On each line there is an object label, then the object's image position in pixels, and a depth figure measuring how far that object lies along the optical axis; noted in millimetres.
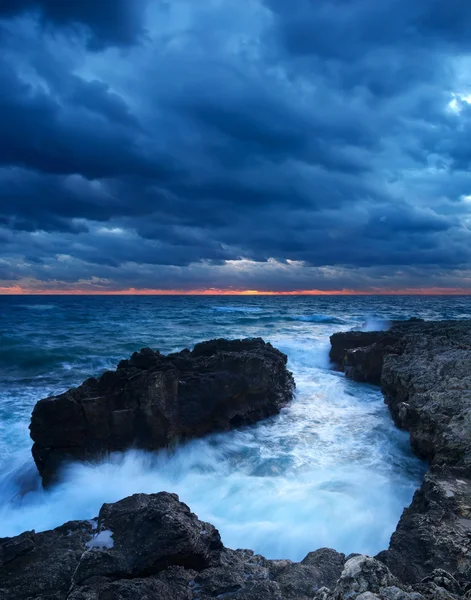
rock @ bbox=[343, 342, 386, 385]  12992
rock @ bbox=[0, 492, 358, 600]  3107
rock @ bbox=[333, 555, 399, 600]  2191
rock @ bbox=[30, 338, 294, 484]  7316
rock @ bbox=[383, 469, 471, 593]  3277
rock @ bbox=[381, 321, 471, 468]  5699
